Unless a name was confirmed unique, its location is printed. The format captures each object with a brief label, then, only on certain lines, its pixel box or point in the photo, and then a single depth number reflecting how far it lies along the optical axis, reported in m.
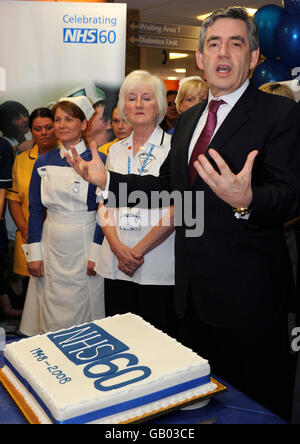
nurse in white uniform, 2.23
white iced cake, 0.86
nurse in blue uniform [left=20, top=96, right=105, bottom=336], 2.58
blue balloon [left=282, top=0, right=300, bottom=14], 3.26
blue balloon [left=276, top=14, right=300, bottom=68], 3.25
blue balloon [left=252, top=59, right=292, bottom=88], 3.43
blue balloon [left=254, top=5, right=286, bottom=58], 3.46
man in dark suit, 1.45
